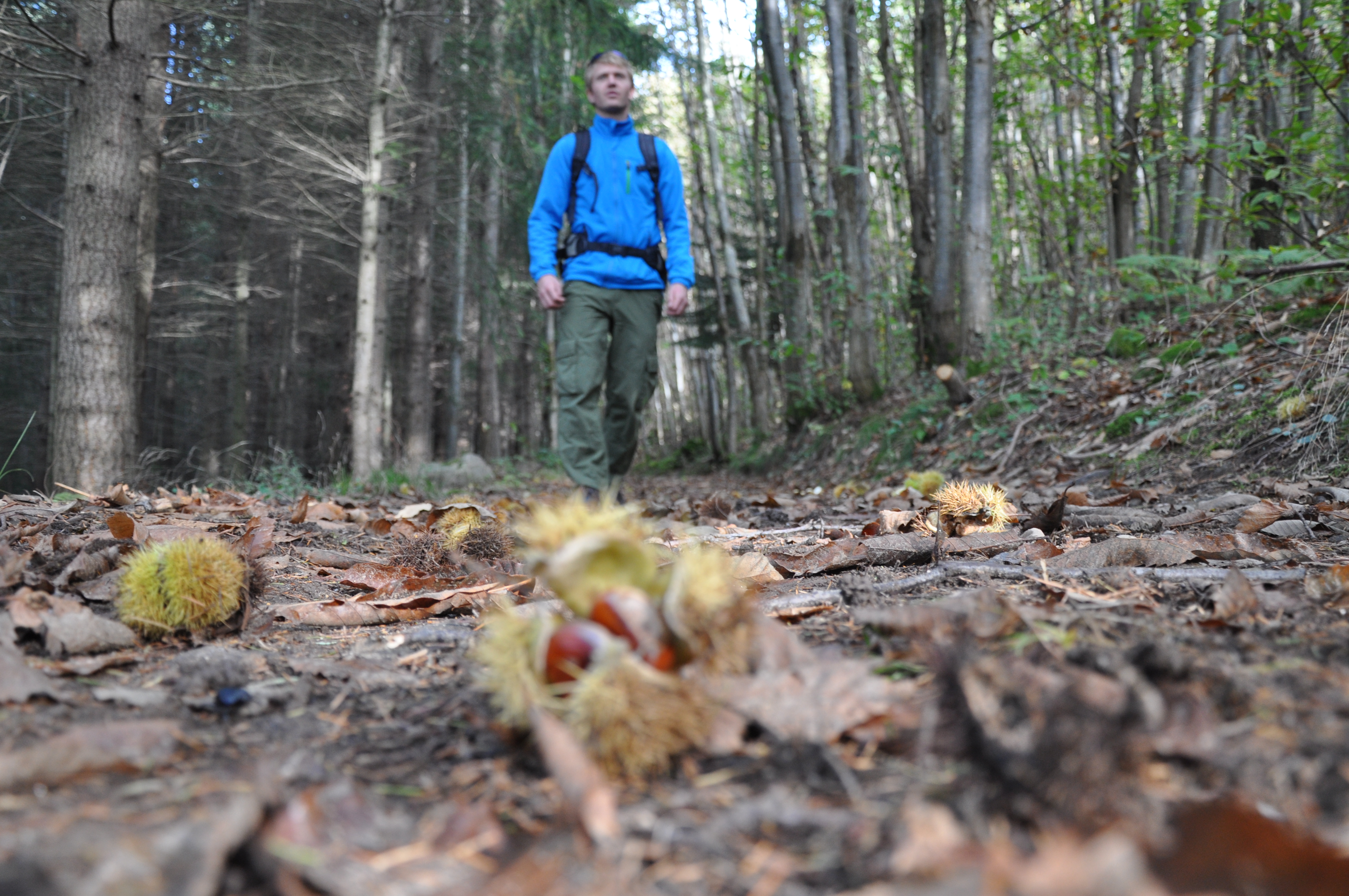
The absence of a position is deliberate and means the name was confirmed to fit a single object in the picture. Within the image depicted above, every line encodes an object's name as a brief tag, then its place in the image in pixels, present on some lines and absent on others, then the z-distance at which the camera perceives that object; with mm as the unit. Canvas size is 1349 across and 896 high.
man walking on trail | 5188
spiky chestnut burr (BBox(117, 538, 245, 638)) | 1877
